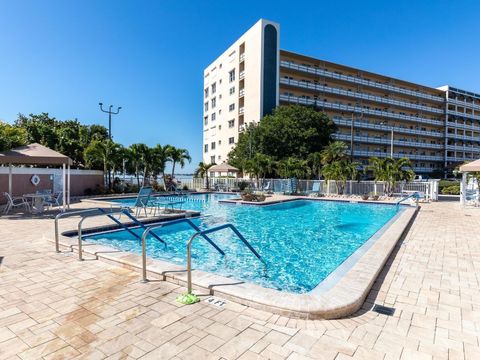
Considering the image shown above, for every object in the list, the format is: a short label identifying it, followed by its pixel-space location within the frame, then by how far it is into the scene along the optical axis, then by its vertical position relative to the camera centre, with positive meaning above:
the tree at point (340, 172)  22.16 +0.43
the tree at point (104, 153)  20.88 +1.64
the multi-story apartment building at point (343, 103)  37.25 +12.20
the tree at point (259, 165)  26.20 +1.07
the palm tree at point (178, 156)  26.25 +1.89
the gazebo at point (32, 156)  11.34 +0.72
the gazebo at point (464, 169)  15.02 +0.52
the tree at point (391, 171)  20.47 +0.51
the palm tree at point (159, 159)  25.00 +1.50
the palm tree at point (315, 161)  29.34 +1.64
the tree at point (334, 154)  27.09 +2.22
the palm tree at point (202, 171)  31.48 +0.56
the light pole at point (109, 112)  24.78 +5.44
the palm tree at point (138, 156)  23.28 +1.57
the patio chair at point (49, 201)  12.31 -1.23
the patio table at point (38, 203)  11.81 -1.21
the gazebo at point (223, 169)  26.49 +0.67
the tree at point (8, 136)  12.50 +1.81
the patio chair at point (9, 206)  12.11 -1.43
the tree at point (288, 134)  31.23 +4.71
